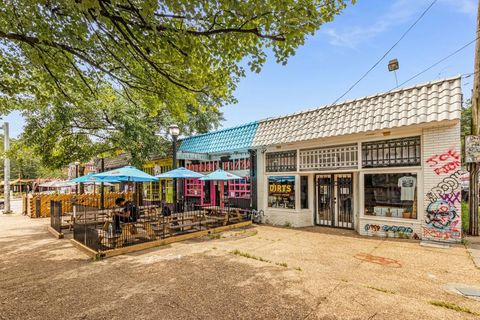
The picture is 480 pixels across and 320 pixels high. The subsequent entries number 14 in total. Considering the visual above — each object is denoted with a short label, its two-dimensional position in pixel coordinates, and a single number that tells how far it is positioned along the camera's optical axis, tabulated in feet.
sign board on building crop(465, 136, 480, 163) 27.61
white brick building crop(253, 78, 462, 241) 25.12
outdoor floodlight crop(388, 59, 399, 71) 32.35
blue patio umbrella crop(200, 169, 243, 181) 36.07
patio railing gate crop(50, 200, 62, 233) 32.65
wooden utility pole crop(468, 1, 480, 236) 28.14
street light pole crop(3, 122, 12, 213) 58.49
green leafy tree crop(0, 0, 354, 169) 15.28
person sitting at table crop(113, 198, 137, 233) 27.03
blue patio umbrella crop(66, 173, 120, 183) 31.68
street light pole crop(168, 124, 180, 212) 37.24
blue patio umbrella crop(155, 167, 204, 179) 35.01
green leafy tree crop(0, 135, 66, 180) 145.07
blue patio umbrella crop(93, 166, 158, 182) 30.17
